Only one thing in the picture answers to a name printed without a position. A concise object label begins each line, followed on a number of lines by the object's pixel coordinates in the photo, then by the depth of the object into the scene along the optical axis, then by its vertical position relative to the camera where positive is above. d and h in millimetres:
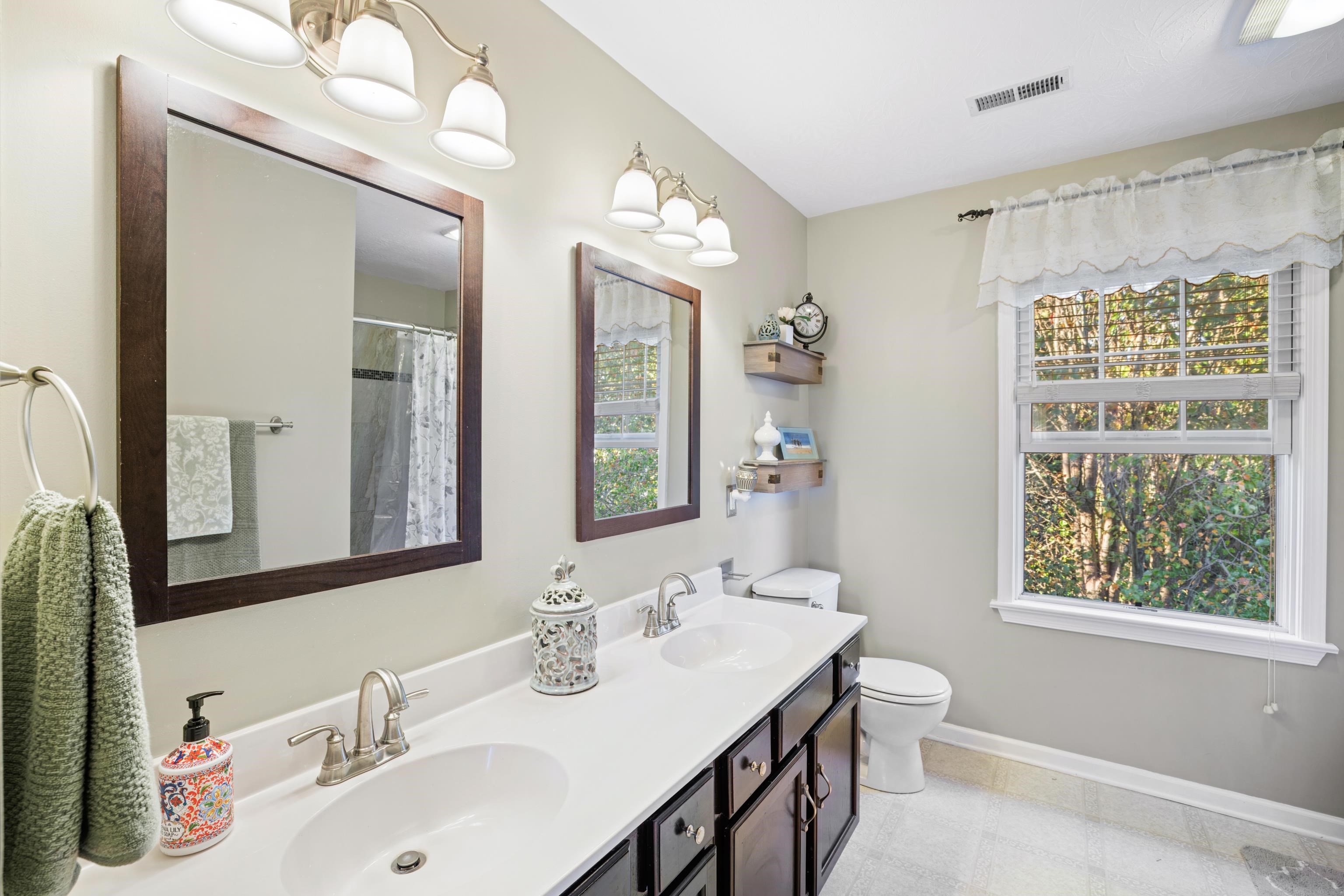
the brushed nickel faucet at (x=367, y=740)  1074 -519
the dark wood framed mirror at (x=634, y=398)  1739 +146
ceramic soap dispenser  867 -479
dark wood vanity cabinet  1056 -775
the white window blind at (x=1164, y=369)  2234 +295
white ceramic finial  2553 +32
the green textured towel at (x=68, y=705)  552 -230
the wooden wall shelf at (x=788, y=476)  2484 -124
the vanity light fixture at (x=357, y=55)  920 +611
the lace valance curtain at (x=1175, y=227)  2105 +801
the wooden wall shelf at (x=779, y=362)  2514 +347
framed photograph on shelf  2756 +8
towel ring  556 +20
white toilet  2318 -997
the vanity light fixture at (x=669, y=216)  1604 +621
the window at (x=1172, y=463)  2199 -65
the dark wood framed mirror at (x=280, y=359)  941 +153
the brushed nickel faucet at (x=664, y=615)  1839 -499
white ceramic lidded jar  1414 -435
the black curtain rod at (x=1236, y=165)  2098 +977
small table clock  2932 +575
